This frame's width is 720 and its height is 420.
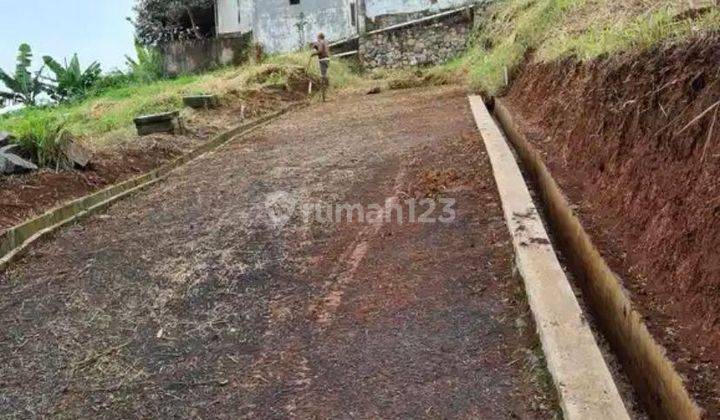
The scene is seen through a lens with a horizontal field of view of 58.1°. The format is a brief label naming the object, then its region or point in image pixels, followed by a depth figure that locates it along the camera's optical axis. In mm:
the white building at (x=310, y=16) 21734
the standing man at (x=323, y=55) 15327
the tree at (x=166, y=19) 22562
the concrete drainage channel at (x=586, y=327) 2166
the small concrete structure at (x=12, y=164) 6176
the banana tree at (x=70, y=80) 21312
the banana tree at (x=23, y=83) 19938
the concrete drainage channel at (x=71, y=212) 4824
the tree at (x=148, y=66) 21188
